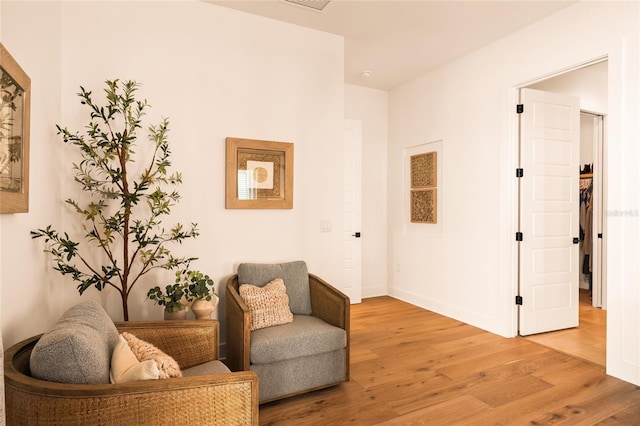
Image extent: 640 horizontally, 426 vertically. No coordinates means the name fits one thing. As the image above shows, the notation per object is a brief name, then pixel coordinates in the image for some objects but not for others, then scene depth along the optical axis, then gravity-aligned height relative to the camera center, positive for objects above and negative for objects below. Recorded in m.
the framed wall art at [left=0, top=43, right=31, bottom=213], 1.55 +0.33
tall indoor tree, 2.49 +0.05
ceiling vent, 3.08 +1.71
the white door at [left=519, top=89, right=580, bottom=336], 3.75 +0.01
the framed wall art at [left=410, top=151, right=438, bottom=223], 4.74 +0.31
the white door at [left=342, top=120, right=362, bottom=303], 5.09 +0.03
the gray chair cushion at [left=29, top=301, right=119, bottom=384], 1.36 -0.54
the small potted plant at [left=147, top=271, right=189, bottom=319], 2.59 -0.62
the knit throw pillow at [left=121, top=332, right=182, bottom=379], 1.57 -0.64
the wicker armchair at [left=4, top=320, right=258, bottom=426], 1.30 -0.68
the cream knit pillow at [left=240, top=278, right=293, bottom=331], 2.67 -0.67
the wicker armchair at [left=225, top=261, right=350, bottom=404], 2.42 -0.95
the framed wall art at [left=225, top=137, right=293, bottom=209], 3.20 +0.32
